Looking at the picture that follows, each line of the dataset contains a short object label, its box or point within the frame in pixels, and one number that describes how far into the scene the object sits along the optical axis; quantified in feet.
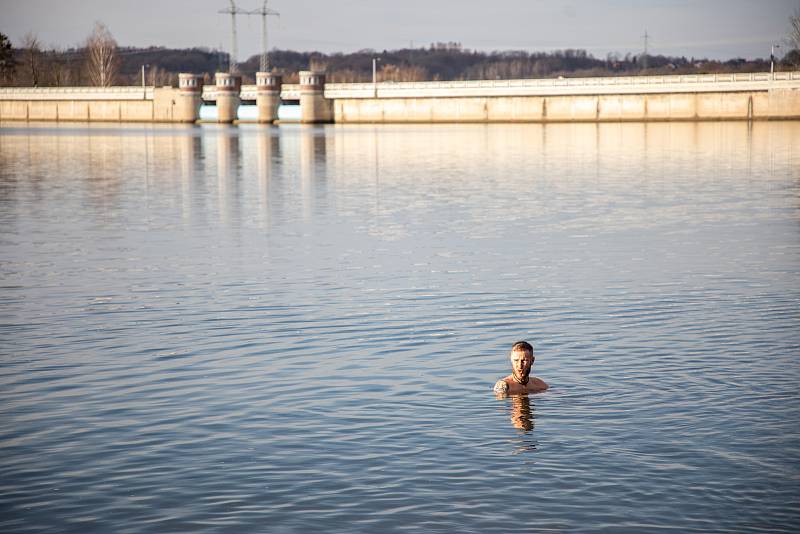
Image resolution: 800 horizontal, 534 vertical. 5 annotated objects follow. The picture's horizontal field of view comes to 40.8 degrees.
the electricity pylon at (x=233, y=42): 484.74
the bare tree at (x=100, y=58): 624.59
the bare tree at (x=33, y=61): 633.20
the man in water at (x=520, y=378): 39.81
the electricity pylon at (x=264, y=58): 503.12
